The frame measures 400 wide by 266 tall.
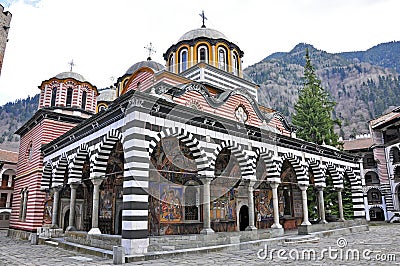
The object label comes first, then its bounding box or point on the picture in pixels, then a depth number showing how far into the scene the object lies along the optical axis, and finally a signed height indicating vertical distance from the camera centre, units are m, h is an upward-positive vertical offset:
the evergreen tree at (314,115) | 24.77 +6.88
